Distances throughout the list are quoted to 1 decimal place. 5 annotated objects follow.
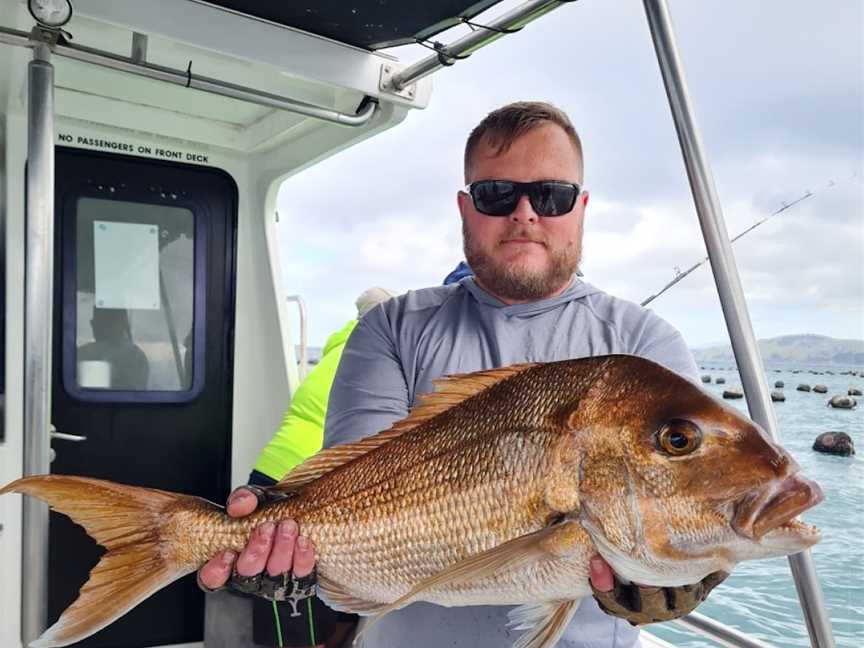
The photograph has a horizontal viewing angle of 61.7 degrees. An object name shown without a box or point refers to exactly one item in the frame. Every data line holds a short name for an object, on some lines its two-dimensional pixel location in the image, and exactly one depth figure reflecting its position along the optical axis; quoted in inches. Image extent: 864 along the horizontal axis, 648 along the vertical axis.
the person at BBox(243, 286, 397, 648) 140.5
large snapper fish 47.1
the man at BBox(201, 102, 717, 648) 74.5
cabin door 159.2
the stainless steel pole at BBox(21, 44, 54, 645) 92.4
